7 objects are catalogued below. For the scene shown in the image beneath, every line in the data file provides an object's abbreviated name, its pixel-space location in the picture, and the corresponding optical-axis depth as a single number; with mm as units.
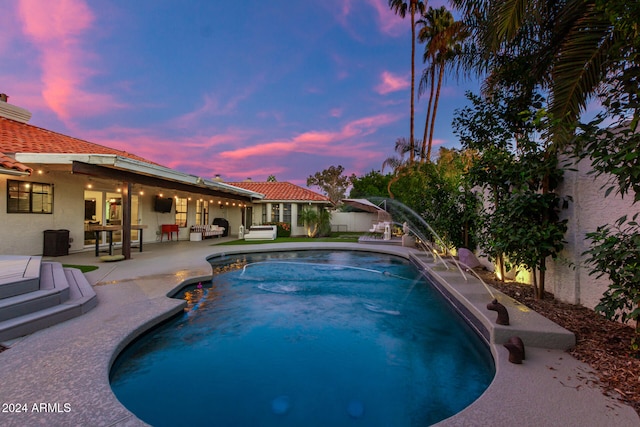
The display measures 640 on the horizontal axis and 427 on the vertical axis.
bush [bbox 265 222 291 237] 19719
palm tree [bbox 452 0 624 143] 3434
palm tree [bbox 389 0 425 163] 17953
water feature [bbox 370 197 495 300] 10176
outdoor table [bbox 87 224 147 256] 9514
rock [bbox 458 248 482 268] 8102
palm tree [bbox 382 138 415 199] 20266
